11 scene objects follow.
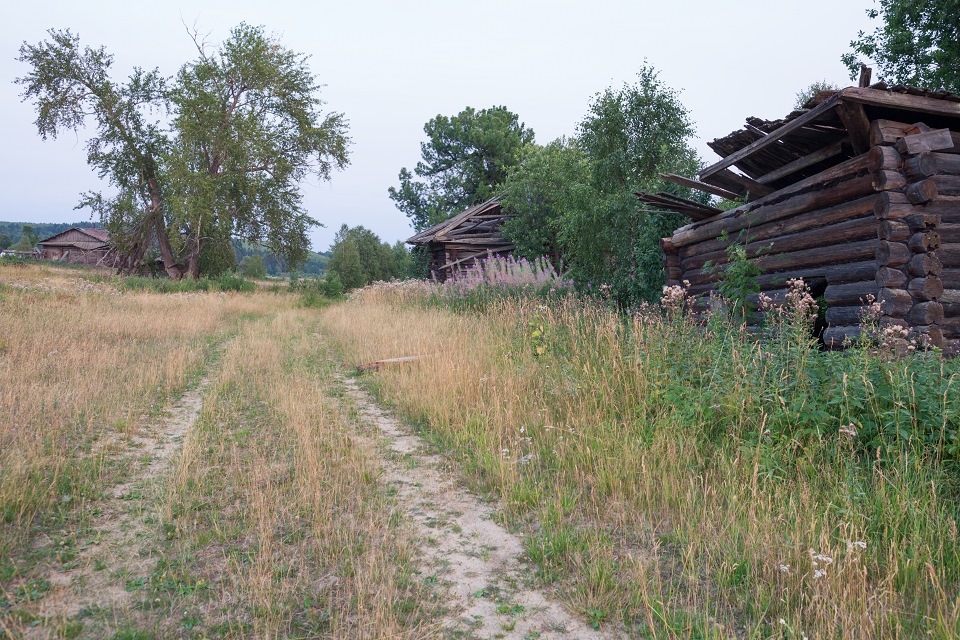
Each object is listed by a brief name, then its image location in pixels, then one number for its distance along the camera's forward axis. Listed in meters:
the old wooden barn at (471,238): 27.14
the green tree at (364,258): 45.03
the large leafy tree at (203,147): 30.08
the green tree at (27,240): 83.69
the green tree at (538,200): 23.53
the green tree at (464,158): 43.44
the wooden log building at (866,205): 6.43
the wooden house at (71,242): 69.53
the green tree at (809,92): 33.00
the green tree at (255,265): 63.33
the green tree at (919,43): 17.66
